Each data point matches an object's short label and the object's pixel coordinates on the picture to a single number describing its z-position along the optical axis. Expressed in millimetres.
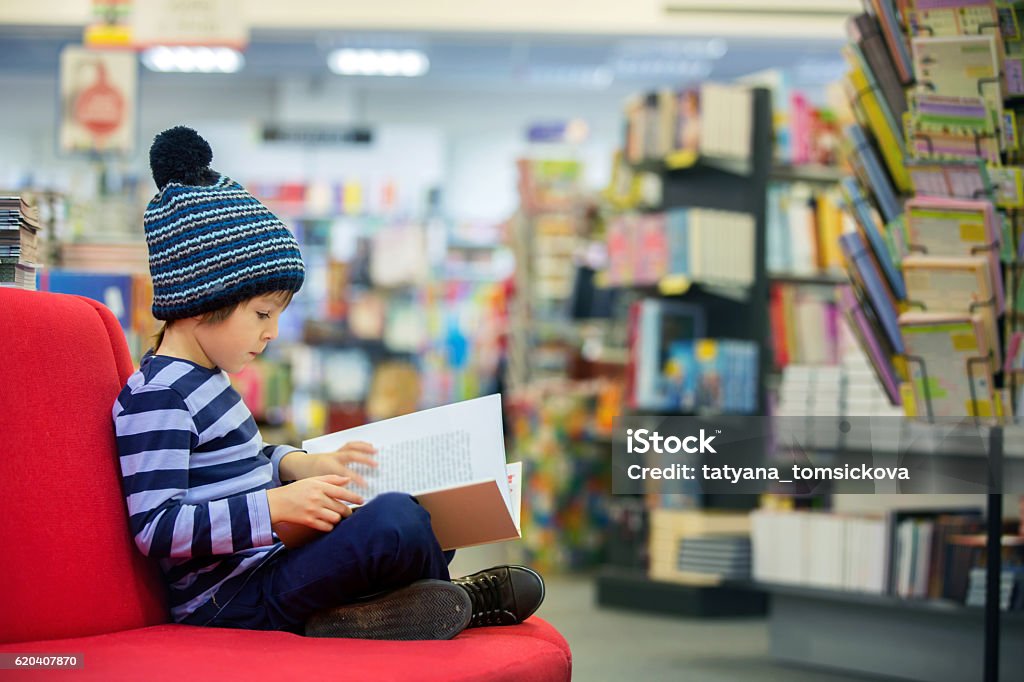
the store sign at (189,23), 6617
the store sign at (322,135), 11414
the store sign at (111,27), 7012
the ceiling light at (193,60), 10320
